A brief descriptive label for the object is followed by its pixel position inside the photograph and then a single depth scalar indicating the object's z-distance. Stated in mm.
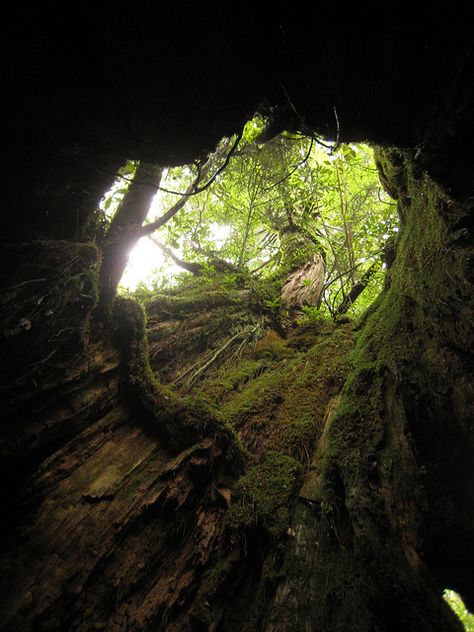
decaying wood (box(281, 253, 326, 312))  6992
